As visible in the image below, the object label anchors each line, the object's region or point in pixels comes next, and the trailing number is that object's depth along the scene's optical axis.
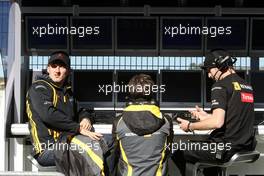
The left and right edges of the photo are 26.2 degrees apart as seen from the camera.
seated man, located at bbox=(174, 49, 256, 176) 4.05
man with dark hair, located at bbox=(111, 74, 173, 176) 3.68
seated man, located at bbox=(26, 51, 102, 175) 4.11
